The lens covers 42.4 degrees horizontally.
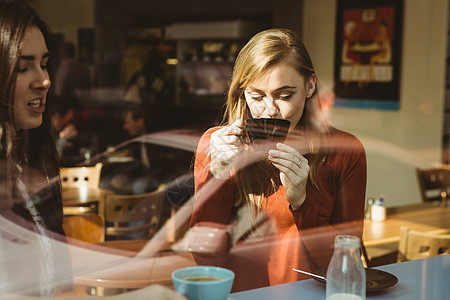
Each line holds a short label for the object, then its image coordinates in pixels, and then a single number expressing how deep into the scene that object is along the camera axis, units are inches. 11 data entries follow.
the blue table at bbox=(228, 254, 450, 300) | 51.0
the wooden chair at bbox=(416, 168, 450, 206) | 168.9
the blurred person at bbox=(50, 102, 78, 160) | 199.8
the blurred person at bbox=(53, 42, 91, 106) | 248.4
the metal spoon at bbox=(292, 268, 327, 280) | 53.0
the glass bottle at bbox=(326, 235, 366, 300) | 44.8
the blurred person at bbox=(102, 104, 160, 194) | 154.7
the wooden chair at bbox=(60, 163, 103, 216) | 144.8
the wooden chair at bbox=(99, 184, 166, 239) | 119.4
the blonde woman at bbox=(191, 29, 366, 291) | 64.1
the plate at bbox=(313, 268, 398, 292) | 51.2
